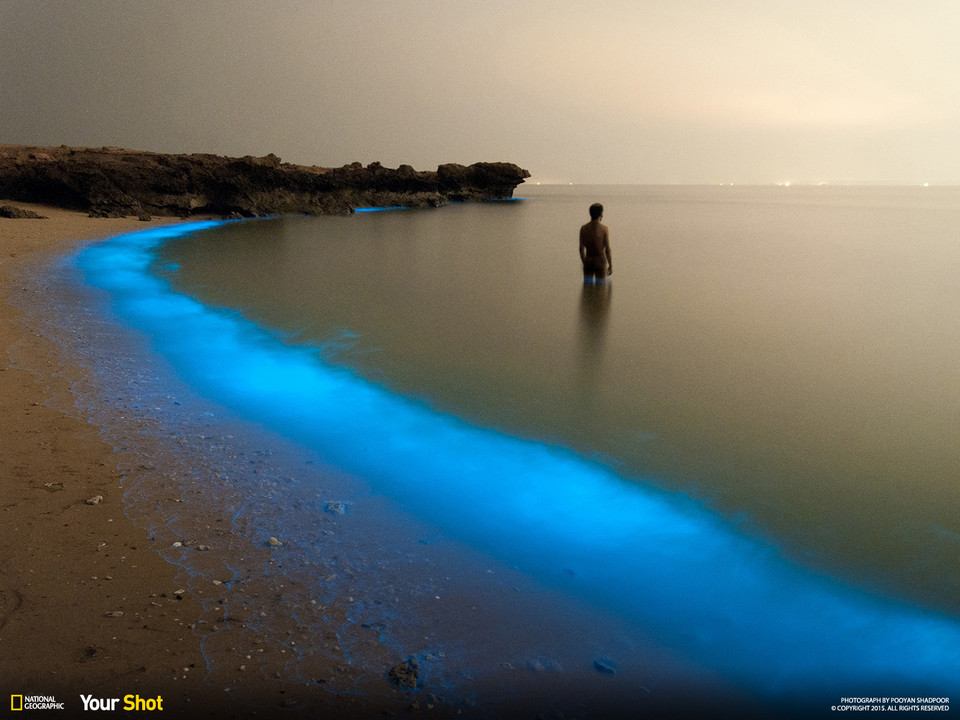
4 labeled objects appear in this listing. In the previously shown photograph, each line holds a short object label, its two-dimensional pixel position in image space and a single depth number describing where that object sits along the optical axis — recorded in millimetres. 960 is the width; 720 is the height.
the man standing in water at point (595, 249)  10845
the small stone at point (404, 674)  2590
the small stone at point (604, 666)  2749
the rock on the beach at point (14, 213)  21500
